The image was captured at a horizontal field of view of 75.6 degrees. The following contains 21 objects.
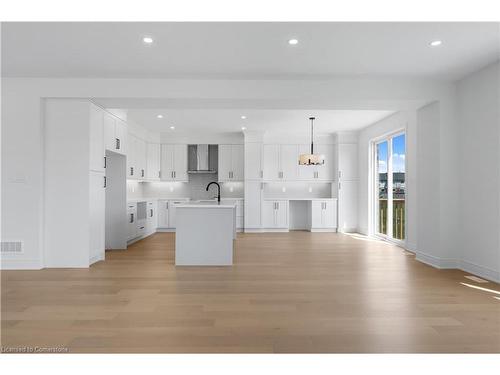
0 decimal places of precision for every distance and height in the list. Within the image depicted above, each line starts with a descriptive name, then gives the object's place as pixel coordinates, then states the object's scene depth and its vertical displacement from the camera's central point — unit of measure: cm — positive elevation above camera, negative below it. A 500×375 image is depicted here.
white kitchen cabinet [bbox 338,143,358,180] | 875 +75
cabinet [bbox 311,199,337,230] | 884 -70
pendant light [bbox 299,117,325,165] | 715 +66
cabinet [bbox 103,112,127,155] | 545 +99
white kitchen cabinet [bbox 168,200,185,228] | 867 -68
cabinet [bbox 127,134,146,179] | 703 +72
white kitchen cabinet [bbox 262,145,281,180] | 913 +76
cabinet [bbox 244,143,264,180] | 877 +73
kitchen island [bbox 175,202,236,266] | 473 -73
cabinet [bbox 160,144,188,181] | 902 +78
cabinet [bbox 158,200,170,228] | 869 -68
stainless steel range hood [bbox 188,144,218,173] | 912 +85
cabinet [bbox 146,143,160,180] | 843 +75
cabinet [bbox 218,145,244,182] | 913 +79
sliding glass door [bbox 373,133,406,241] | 674 +3
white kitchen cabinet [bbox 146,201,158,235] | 788 -71
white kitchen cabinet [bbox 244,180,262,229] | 874 -47
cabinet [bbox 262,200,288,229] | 884 -69
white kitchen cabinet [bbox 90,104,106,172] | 479 +75
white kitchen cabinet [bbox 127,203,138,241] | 650 -67
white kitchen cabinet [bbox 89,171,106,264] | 477 -40
